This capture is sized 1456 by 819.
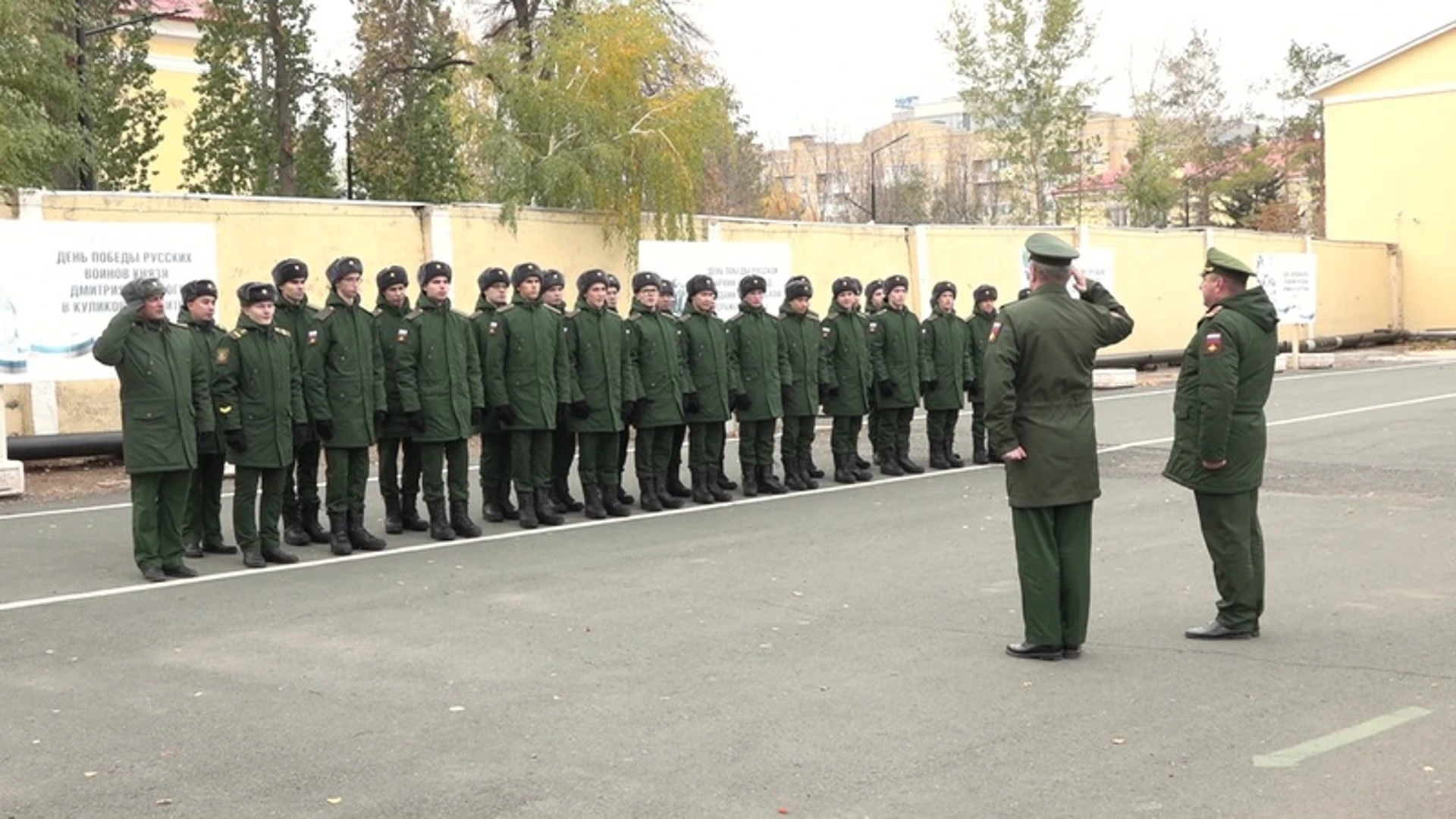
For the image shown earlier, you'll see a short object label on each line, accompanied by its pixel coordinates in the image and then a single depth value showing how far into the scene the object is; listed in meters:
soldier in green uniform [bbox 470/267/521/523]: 12.70
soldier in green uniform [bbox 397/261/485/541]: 12.03
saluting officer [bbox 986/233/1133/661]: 7.82
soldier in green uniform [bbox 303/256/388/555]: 11.45
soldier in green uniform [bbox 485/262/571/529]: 12.59
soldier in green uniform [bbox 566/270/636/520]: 13.05
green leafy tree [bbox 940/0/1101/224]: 42.41
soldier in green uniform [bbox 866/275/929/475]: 15.66
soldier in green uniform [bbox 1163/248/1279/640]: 8.17
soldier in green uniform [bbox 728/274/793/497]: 14.30
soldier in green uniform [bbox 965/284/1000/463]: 16.55
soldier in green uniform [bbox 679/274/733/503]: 13.90
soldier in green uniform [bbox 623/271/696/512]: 13.48
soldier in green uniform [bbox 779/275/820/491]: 14.73
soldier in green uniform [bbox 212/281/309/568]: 10.94
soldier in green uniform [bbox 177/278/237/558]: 11.13
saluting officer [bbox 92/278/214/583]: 10.28
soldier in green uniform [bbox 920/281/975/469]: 16.17
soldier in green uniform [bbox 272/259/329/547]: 11.55
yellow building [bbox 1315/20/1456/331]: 46.16
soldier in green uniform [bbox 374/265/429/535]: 12.05
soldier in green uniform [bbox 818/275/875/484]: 15.18
